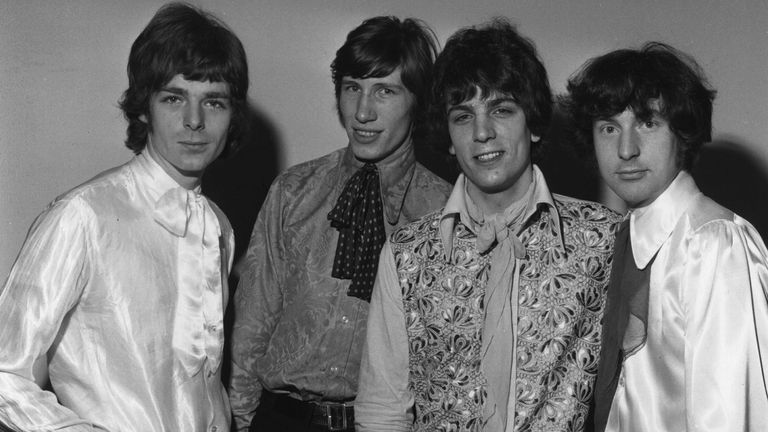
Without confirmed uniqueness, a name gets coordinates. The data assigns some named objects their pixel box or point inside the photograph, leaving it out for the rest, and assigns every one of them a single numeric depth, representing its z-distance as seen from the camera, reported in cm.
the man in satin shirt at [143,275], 199
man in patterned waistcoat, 225
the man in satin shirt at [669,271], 192
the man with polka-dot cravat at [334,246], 268
